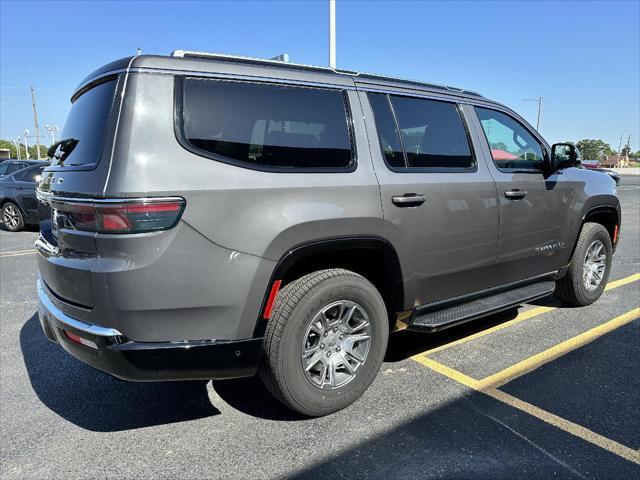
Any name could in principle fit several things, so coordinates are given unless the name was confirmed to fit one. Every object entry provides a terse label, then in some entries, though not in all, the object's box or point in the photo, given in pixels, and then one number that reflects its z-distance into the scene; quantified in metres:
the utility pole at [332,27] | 11.91
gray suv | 2.24
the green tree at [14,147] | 106.37
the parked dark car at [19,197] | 10.52
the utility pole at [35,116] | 56.45
